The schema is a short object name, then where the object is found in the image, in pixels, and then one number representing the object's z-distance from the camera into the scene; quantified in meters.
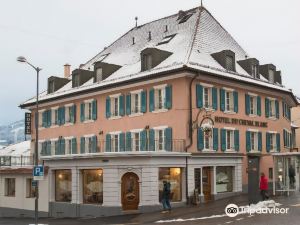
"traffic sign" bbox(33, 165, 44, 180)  25.97
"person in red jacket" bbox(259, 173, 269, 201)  27.36
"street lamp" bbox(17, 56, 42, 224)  25.82
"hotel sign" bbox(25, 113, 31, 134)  45.84
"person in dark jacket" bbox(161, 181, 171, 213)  27.97
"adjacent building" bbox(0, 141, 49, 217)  37.62
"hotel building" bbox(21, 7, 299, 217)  29.66
